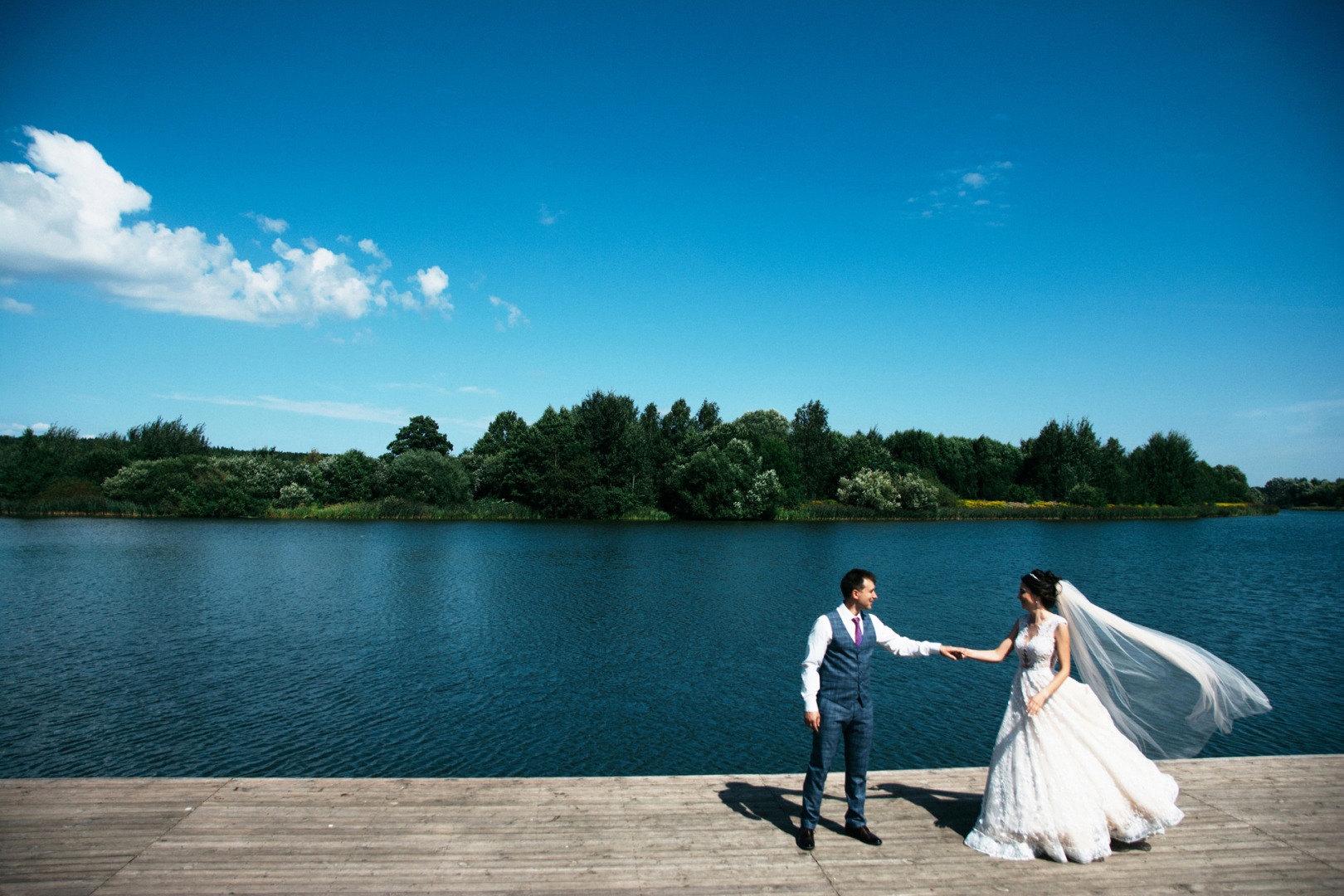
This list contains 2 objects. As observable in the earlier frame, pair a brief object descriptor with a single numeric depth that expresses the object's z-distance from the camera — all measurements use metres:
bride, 4.98
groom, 5.16
